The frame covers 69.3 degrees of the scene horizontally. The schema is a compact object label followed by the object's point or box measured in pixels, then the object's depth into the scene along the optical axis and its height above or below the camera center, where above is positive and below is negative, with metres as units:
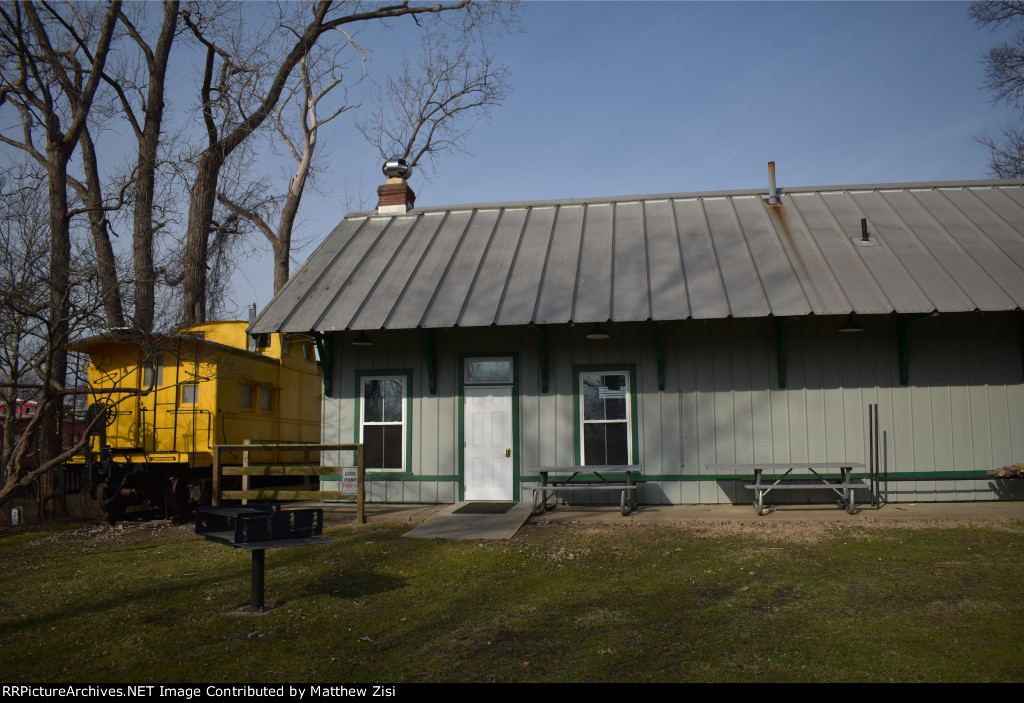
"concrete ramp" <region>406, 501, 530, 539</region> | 10.18 -1.65
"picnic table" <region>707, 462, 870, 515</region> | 11.10 -1.15
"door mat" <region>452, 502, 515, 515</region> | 11.96 -1.62
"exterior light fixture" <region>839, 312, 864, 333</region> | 12.37 +1.38
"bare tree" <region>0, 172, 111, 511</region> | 9.76 +1.25
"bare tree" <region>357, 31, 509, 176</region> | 26.91 +10.82
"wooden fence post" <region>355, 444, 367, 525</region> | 11.30 -1.23
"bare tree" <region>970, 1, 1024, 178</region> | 19.86 +9.77
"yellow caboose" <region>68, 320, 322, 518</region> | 13.09 -0.10
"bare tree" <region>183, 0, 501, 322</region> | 19.56 +8.65
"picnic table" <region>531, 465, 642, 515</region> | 11.65 -1.22
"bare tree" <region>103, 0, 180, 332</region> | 16.62 +6.93
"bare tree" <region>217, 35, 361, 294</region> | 24.08 +7.24
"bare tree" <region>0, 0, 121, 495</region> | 14.05 +6.50
